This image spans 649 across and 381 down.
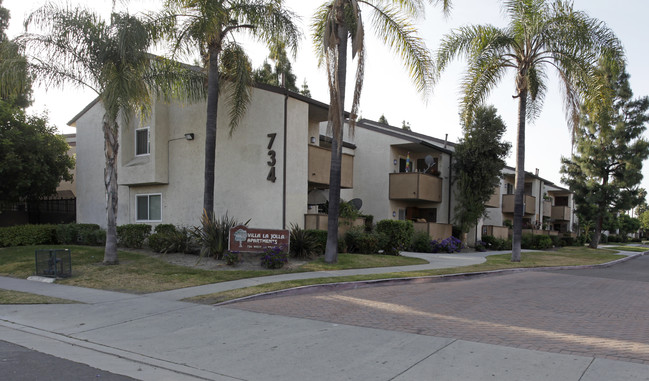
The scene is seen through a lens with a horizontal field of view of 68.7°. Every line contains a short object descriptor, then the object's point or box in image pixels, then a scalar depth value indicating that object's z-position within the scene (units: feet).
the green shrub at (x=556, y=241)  121.93
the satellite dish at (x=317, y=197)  63.77
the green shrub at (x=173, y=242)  51.93
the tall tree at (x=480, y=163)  82.79
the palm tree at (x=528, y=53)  56.44
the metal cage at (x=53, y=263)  41.14
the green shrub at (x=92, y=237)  60.19
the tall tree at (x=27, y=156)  64.39
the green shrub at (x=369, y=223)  69.66
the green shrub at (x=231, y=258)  45.70
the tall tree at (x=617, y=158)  111.24
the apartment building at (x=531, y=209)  101.55
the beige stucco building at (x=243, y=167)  55.57
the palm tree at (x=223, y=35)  49.75
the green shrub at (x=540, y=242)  105.55
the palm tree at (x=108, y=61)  44.16
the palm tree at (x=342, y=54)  46.78
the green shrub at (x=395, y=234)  61.87
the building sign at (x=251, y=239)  45.55
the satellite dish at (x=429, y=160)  80.23
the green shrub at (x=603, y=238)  194.64
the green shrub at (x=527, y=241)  103.40
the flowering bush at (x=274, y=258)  44.88
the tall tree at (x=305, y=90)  122.94
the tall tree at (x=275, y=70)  53.36
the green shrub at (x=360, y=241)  57.72
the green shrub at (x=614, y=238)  210.51
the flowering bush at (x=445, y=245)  75.66
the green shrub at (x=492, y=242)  93.04
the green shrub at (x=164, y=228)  56.08
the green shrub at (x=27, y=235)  62.44
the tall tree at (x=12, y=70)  44.88
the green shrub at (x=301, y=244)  50.60
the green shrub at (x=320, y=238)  52.42
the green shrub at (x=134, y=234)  57.06
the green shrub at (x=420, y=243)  73.92
